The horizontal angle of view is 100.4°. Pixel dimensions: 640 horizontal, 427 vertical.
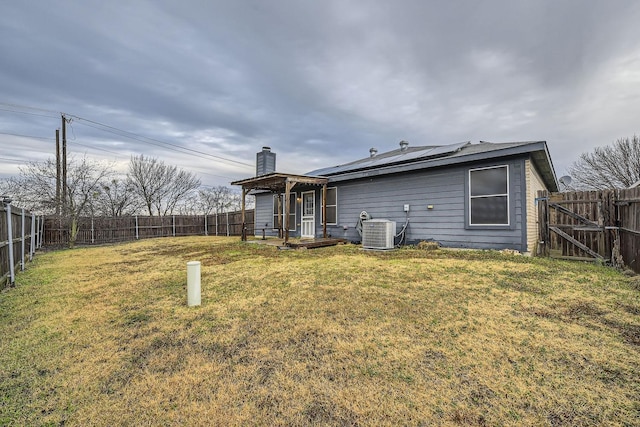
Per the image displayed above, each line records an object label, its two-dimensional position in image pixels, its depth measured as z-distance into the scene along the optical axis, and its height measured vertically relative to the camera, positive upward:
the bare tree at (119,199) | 17.19 +1.15
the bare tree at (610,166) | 15.85 +3.09
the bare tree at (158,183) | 21.42 +2.73
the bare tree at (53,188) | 11.91 +1.30
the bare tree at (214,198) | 24.28 +1.59
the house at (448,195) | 6.18 +0.57
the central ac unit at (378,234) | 7.37 -0.53
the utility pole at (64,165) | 11.75 +2.38
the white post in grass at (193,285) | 3.32 -0.88
